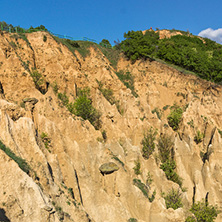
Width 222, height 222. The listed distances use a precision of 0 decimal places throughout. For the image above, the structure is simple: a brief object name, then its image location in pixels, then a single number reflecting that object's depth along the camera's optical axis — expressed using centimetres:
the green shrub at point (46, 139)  2300
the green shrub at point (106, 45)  5218
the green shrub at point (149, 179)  2914
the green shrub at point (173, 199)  2681
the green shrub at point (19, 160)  1631
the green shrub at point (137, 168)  2915
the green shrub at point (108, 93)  3925
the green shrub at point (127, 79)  4441
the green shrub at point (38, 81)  3169
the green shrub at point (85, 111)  3153
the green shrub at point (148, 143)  3328
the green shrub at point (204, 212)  2722
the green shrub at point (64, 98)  3276
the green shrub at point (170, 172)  3172
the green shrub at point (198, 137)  3925
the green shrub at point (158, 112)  4200
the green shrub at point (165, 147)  3438
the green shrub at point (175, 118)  4001
